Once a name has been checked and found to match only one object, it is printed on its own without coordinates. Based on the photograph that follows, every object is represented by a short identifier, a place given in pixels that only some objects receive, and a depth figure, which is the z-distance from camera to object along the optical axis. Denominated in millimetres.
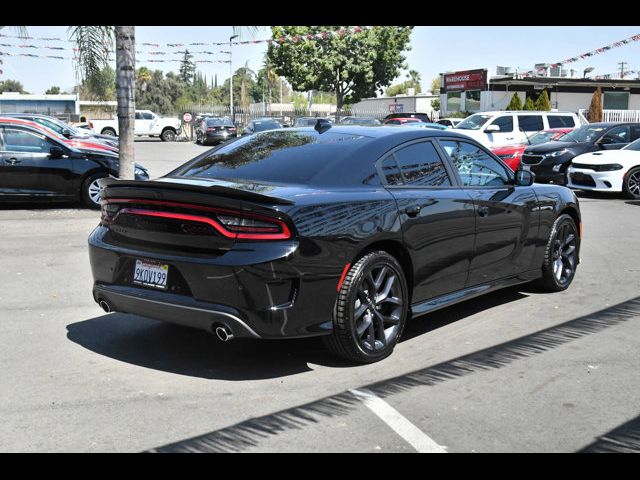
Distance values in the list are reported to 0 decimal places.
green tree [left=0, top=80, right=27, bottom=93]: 109331
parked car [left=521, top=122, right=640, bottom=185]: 18359
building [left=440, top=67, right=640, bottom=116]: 47844
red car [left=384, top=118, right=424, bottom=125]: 32316
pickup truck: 46906
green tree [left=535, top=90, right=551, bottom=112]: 39281
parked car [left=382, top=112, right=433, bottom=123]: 34875
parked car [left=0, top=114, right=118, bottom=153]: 13422
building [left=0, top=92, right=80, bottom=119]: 59406
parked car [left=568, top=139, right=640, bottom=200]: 16156
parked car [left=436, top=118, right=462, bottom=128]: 33162
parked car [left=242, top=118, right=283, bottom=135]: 36981
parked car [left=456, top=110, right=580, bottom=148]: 22297
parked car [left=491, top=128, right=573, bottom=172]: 20422
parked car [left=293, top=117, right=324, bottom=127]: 33362
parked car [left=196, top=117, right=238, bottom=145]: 43125
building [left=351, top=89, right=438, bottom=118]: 62062
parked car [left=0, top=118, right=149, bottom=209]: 13078
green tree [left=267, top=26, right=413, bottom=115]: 47281
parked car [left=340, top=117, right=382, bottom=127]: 31697
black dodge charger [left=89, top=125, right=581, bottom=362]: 4645
